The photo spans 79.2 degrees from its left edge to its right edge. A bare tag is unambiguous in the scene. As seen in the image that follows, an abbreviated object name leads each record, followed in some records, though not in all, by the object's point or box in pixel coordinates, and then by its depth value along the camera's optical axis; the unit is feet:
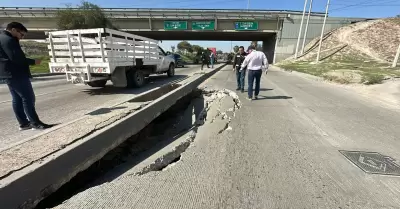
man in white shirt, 24.55
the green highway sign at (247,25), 118.57
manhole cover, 10.51
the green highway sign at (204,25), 119.96
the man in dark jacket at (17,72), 12.89
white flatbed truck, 27.45
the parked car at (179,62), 105.09
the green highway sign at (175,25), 120.16
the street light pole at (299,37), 113.52
